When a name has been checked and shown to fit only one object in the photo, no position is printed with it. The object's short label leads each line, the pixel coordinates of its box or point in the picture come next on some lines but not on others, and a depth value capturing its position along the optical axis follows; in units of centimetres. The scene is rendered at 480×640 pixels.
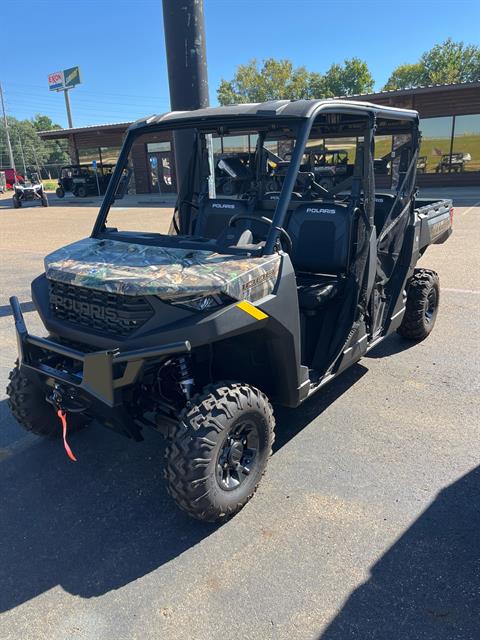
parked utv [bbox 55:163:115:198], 3161
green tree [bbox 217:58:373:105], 6078
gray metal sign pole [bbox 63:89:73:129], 6490
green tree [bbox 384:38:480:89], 7125
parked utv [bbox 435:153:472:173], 2111
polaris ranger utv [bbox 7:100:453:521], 253
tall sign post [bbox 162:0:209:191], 470
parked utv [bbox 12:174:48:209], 2689
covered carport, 2823
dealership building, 2027
